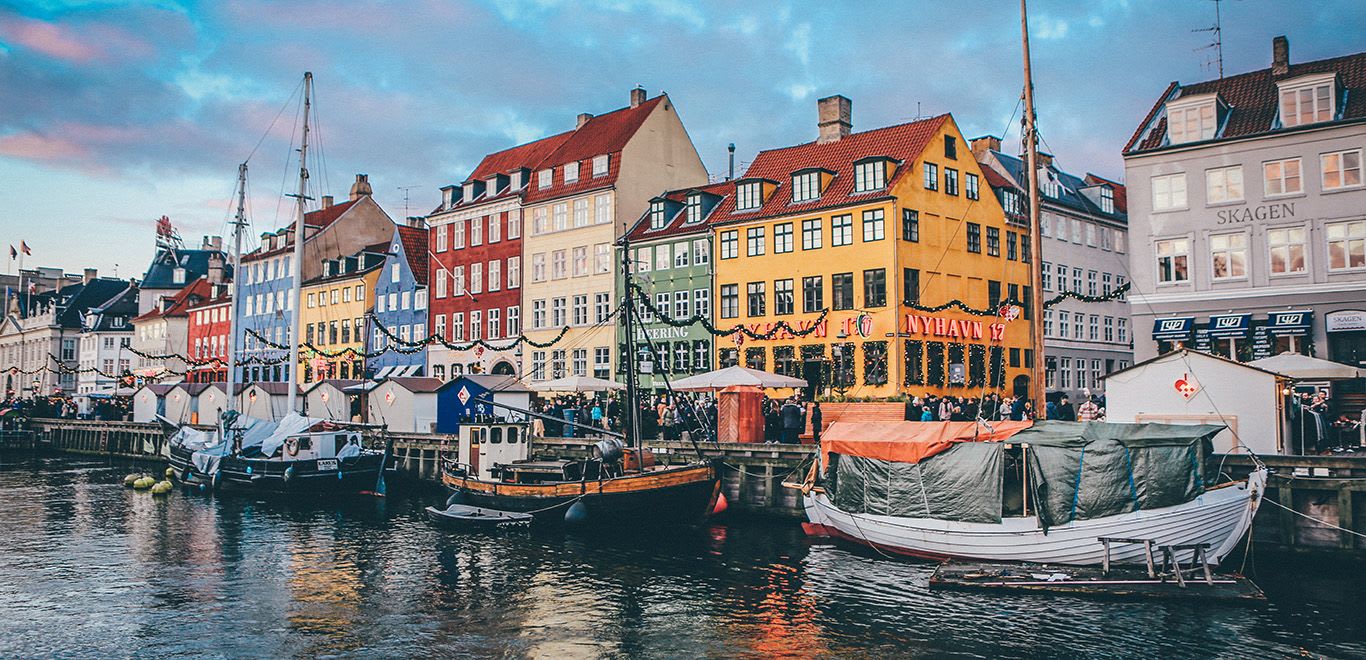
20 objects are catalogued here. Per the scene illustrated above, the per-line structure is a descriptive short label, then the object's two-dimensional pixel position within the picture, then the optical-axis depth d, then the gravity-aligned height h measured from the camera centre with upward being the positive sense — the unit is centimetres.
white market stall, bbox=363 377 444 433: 4772 +54
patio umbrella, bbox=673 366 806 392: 3678 +113
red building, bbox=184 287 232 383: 9119 +754
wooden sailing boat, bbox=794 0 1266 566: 2138 -182
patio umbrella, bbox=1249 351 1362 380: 2819 +105
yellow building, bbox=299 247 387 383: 7700 +764
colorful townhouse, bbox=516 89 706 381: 6078 +1139
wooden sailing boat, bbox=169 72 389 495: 3975 -151
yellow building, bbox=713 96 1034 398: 4866 +693
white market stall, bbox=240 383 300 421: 6144 +98
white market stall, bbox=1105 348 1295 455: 2495 +28
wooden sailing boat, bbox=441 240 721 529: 2844 -181
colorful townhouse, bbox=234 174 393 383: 8288 +1226
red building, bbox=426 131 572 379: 6638 +958
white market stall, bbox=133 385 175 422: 7169 +107
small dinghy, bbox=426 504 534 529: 3072 -288
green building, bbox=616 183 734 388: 5597 +726
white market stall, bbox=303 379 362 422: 5494 +87
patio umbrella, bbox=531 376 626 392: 4159 +114
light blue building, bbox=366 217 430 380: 7194 +764
